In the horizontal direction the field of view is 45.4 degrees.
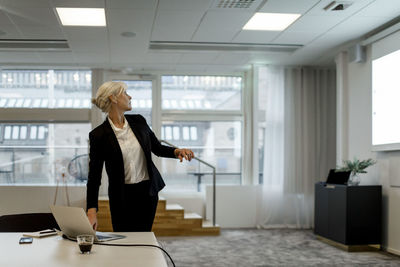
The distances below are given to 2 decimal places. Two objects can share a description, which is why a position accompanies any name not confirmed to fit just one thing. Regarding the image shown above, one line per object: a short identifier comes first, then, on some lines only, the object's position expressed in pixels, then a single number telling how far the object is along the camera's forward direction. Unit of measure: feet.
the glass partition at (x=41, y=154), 25.89
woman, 8.46
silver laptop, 6.59
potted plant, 18.81
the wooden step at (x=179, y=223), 22.73
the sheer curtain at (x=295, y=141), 25.71
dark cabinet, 18.44
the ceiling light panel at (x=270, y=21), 17.22
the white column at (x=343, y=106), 22.18
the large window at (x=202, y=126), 26.81
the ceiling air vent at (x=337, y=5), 15.56
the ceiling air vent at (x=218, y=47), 21.56
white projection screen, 17.31
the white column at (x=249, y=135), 26.40
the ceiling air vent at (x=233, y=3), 15.53
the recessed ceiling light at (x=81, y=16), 16.52
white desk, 5.58
